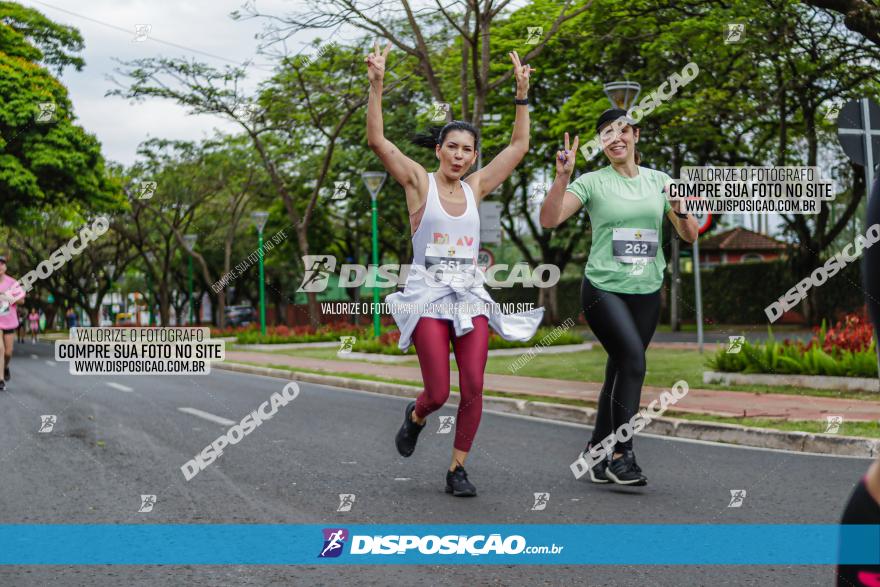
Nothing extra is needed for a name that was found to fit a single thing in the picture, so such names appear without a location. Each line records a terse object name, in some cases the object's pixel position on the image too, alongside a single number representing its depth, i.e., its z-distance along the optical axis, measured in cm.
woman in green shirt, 554
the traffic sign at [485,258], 1678
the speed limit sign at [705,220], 1703
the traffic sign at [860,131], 930
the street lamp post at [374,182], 2167
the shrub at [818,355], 1102
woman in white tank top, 486
